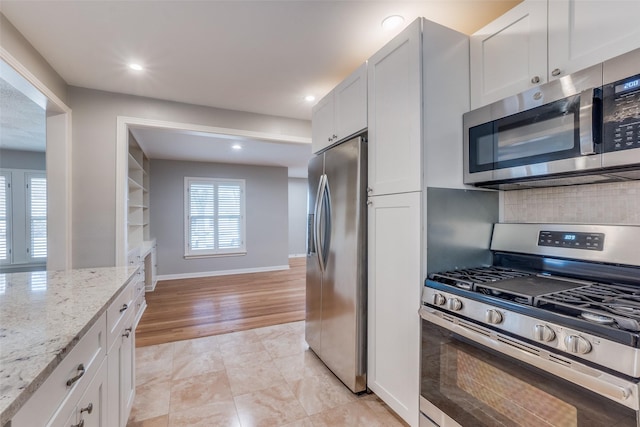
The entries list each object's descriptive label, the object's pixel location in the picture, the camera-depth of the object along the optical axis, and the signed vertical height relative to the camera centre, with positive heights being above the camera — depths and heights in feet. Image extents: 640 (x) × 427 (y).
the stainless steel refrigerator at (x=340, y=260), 6.42 -1.10
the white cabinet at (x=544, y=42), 3.74 +2.55
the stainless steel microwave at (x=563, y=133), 3.57 +1.17
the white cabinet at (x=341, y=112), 6.64 +2.65
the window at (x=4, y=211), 15.80 +0.31
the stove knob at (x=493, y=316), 3.76 -1.35
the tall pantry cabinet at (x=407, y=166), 5.04 +0.89
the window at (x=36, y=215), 16.38 +0.08
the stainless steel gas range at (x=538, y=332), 2.86 -1.39
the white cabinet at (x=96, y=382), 2.46 -1.84
